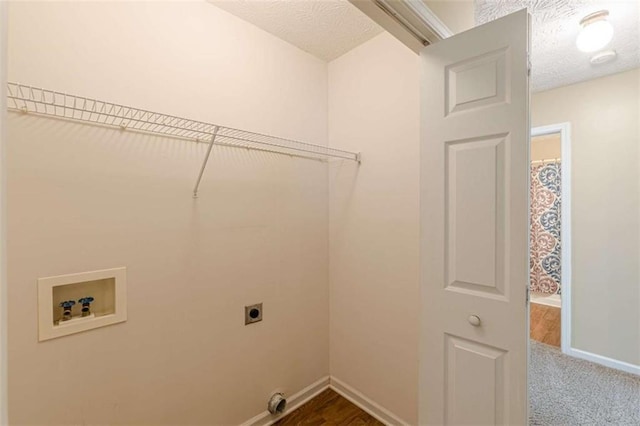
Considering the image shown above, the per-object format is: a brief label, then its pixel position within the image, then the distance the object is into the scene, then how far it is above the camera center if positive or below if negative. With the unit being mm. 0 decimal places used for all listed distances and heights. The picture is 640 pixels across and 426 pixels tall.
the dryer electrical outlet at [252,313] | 1670 -620
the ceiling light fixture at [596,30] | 1491 +977
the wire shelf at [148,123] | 1055 +416
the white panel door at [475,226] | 1019 -59
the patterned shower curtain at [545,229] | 3217 -216
